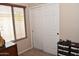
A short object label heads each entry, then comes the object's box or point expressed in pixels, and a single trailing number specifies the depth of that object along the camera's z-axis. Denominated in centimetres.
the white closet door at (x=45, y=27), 160
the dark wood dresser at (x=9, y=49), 136
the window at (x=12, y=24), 155
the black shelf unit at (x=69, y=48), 145
